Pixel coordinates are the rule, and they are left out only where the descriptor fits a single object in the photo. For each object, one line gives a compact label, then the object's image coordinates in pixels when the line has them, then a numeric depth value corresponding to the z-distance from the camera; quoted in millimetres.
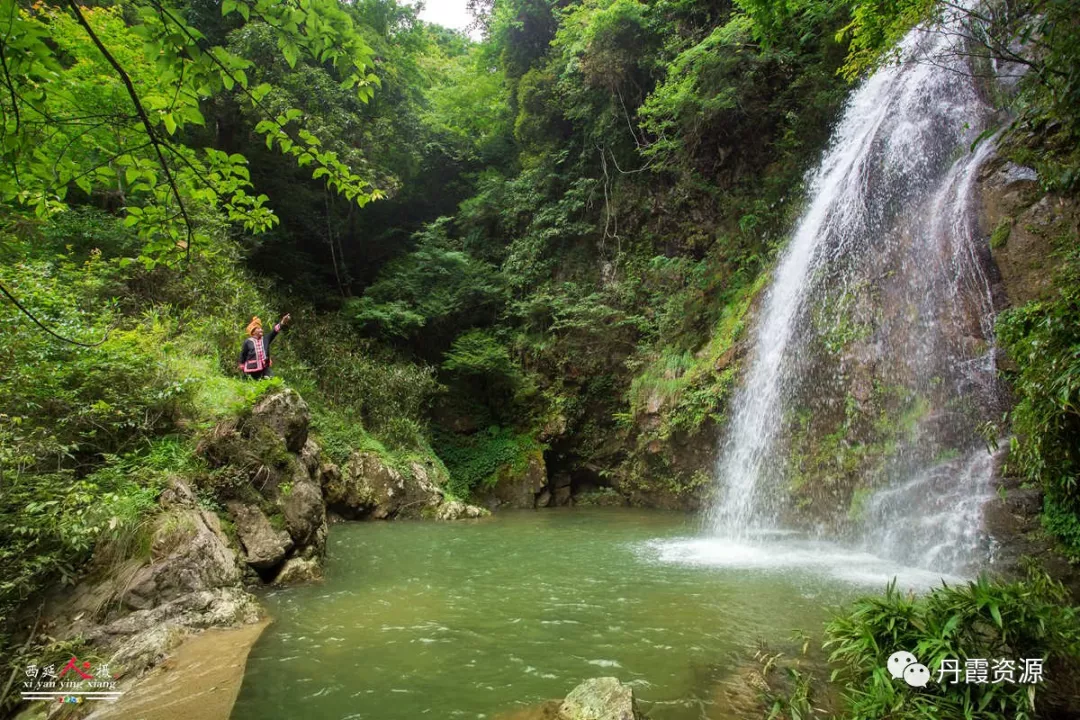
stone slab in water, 3031
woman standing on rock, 8344
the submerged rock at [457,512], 11586
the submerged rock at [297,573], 5988
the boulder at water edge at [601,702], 2857
